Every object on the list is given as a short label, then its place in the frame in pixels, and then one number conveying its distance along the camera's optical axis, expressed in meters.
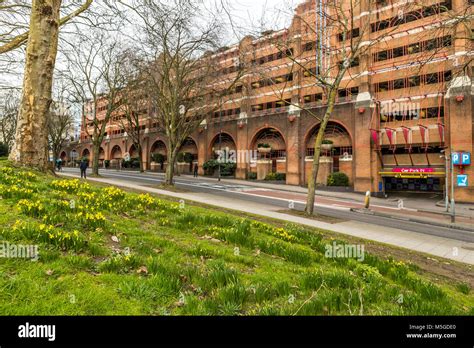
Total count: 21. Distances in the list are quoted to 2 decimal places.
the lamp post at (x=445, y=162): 24.72
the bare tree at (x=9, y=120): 37.75
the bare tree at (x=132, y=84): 21.78
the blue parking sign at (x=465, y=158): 25.47
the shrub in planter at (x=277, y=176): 39.12
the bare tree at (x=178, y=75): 20.67
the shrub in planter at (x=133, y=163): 60.68
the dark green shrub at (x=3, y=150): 38.20
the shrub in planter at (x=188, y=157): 50.50
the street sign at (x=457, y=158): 25.27
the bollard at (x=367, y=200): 20.95
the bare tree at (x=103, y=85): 27.73
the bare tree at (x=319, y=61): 13.88
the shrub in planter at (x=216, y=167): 44.16
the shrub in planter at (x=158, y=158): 54.62
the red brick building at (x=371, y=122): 27.05
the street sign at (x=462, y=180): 25.92
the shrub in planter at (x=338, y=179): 33.19
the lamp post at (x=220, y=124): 43.91
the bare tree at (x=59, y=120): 45.54
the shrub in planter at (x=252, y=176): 41.47
